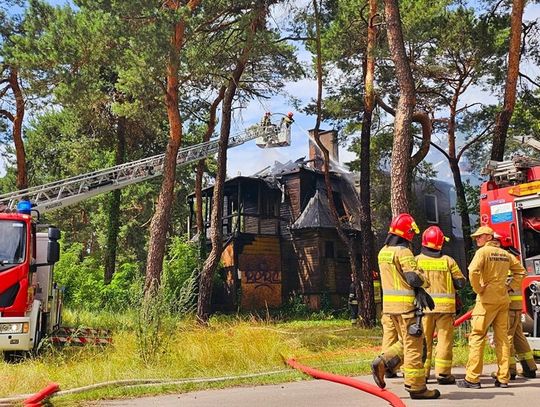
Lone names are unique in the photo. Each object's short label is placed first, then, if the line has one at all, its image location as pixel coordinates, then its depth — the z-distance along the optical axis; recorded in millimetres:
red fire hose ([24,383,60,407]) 5320
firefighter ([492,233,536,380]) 6844
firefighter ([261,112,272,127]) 29488
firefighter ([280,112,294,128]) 27859
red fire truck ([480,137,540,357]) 8461
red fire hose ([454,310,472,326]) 8907
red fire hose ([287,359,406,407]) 5414
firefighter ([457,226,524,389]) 6426
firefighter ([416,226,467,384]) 6473
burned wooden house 26562
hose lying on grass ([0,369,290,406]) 5729
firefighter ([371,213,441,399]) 5781
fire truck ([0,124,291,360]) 8664
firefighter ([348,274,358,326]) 20359
